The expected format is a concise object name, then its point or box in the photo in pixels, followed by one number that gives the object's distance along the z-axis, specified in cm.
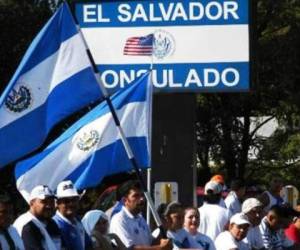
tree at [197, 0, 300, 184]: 3092
